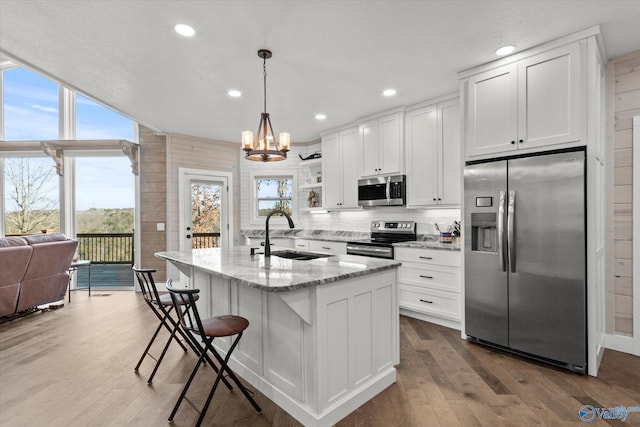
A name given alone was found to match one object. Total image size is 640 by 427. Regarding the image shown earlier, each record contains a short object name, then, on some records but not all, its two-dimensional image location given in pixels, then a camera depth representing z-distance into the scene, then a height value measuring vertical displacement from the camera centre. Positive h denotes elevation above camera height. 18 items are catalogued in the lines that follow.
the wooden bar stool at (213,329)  1.88 -0.74
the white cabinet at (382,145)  4.32 +0.99
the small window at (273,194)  6.33 +0.40
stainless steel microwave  4.30 +0.32
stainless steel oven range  4.12 -0.37
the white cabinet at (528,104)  2.53 +0.97
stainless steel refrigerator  2.48 -0.37
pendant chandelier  2.68 +0.60
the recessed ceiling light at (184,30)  2.40 +1.44
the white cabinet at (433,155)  3.81 +0.75
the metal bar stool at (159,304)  2.41 -0.72
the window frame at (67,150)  5.43 +1.13
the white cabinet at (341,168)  5.00 +0.75
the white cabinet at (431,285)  3.47 -0.84
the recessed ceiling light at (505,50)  2.73 +1.45
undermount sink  2.90 -0.39
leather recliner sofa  3.71 -0.71
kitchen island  1.86 -0.78
